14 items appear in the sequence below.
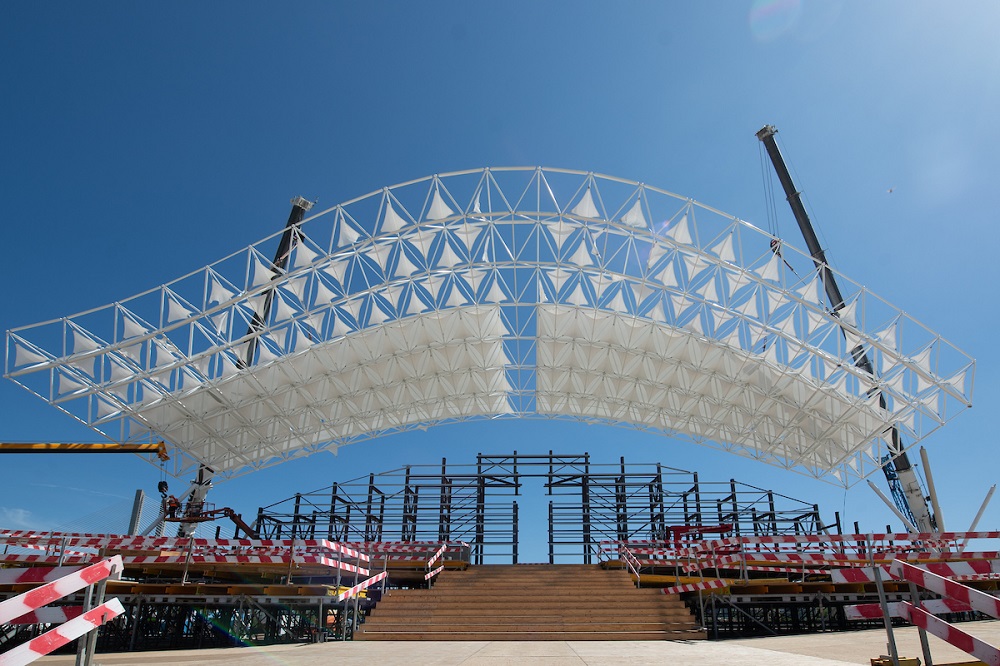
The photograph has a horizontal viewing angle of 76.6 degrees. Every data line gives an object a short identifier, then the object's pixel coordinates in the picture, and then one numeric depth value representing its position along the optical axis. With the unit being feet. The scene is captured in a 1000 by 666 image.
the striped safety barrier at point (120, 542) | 50.03
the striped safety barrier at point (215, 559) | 45.98
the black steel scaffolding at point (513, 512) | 116.98
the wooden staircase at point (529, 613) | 43.68
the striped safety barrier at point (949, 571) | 28.12
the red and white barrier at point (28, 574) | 23.30
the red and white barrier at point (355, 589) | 41.57
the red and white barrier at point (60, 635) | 14.20
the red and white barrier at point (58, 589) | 13.80
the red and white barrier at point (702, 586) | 43.70
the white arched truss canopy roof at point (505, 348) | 85.35
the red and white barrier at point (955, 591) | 16.70
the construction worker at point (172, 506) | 107.45
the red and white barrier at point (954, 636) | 15.60
